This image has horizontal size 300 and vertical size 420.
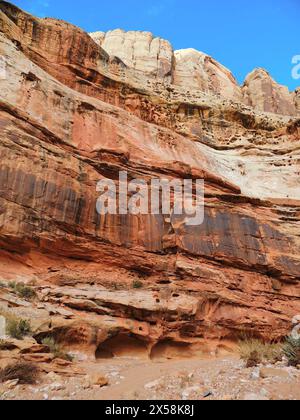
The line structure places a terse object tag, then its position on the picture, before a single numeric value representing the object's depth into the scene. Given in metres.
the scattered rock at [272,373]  7.80
